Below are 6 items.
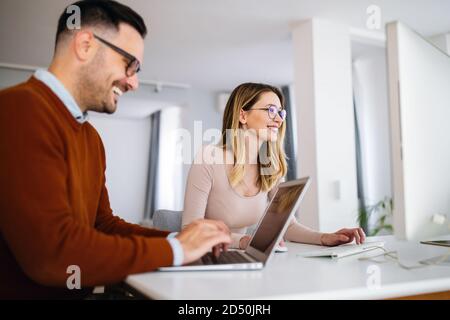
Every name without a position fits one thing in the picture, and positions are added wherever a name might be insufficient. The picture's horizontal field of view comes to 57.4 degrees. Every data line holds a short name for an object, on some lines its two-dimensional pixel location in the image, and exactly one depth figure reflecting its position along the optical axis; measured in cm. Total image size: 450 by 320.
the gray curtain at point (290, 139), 629
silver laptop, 95
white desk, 75
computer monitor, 92
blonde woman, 171
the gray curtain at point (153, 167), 794
